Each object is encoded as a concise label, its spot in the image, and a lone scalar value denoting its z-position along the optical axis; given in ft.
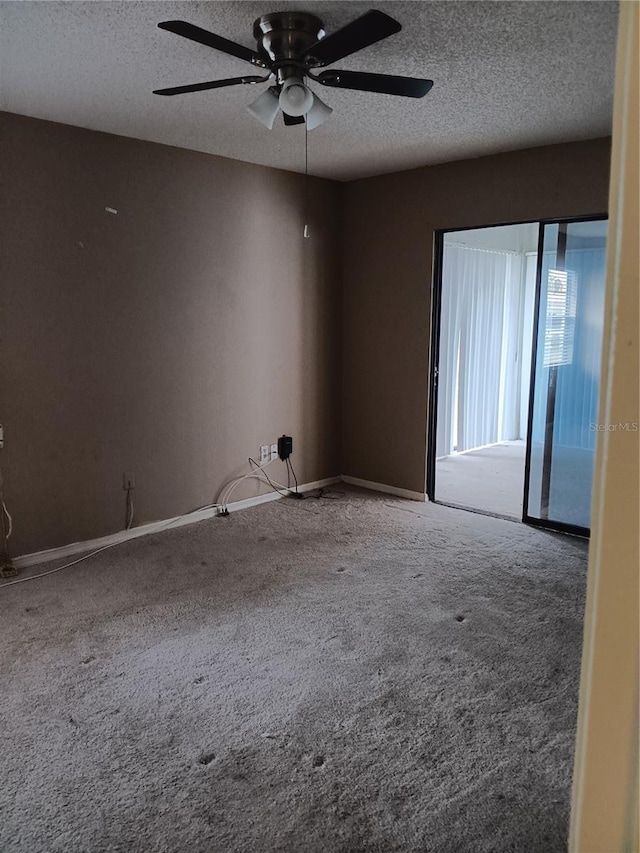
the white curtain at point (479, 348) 20.75
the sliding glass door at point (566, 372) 13.25
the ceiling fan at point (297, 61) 7.44
